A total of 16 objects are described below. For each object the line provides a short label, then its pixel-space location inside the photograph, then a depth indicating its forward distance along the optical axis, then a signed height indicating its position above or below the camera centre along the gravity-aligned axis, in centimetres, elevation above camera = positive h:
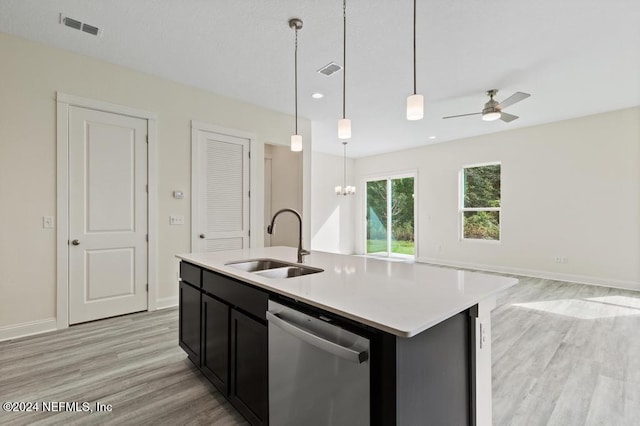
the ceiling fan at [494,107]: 365 +134
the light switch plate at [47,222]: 294 -10
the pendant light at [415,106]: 197 +70
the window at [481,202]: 612 +23
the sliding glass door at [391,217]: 765 -11
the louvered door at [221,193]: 399 +27
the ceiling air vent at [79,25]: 257 +164
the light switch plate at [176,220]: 375 -10
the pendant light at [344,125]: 234 +69
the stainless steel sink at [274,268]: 193 -38
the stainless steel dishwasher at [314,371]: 103 -62
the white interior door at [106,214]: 311 -2
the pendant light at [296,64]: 256 +161
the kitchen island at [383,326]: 98 -48
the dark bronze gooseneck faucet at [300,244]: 211 -23
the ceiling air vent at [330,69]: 331 +162
